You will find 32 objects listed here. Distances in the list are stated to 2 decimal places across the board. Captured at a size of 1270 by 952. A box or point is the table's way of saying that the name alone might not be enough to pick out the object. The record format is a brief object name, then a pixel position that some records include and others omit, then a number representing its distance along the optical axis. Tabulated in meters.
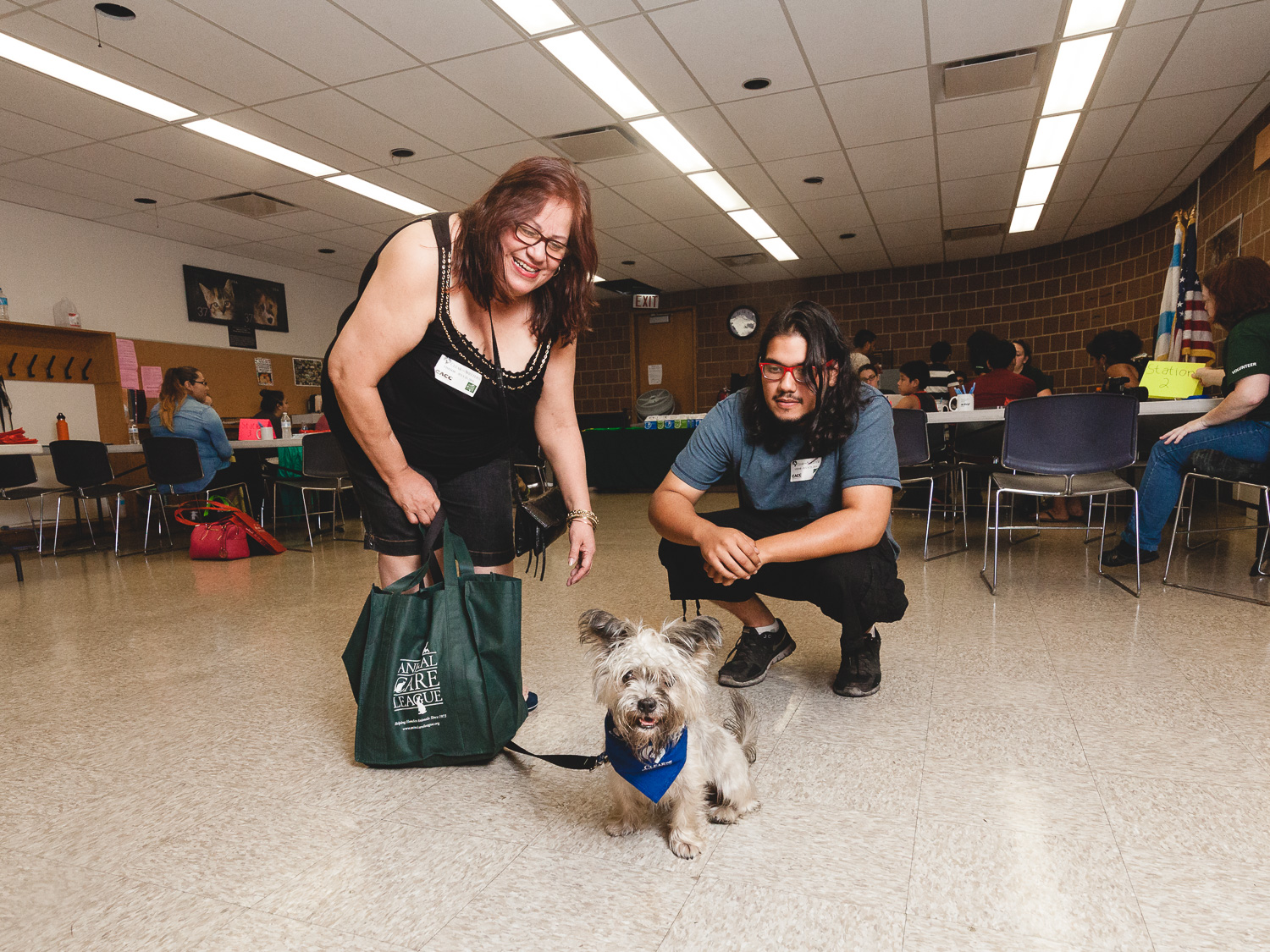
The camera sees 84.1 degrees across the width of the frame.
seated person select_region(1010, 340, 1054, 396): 6.04
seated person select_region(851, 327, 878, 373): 6.35
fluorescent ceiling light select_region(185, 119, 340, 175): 4.82
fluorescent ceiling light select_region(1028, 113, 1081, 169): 5.09
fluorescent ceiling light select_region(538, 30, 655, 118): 3.93
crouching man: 1.72
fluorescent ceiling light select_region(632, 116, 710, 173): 5.01
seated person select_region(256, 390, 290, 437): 7.04
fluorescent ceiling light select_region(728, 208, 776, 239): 7.23
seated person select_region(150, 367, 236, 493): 4.98
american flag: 5.27
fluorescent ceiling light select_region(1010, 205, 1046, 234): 7.27
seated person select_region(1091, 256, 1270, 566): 2.84
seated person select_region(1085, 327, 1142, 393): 4.98
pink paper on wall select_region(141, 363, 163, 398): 7.26
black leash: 1.41
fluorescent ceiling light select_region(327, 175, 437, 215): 5.89
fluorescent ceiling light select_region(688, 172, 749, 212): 6.09
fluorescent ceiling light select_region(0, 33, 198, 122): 3.83
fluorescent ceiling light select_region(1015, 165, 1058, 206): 6.18
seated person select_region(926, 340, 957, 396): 6.86
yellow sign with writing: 3.75
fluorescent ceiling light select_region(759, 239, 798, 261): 8.35
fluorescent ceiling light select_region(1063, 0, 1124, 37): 3.67
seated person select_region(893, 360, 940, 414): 5.46
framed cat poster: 7.71
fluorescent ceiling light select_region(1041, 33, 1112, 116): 4.09
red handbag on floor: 4.49
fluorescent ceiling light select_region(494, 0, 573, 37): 3.55
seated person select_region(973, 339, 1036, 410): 4.99
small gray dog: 1.15
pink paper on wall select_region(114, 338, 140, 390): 7.02
